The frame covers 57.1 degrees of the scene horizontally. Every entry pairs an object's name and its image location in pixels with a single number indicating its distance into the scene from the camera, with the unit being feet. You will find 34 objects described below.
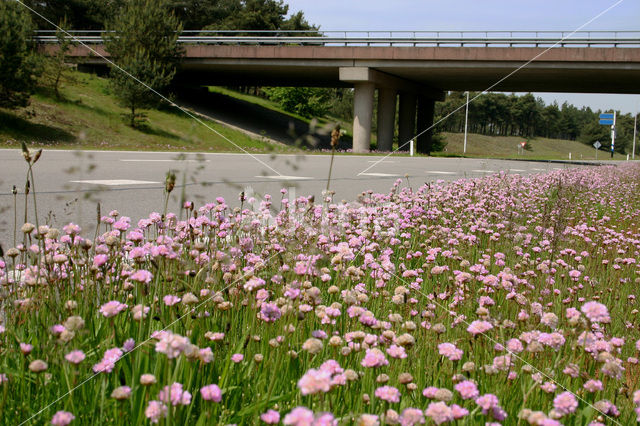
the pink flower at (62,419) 3.54
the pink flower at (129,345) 4.86
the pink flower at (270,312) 5.87
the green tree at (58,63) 92.38
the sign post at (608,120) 268.70
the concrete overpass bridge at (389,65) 104.99
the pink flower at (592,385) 5.33
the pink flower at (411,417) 3.85
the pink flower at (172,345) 3.78
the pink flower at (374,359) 4.40
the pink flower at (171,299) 5.64
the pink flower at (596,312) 4.66
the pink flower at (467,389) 4.58
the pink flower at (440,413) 3.85
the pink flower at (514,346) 6.10
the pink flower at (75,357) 4.13
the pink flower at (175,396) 3.94
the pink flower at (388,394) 4.21
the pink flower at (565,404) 4.39
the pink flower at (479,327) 5.69
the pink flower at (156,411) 3.84
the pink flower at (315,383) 3.26
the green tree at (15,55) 75.15
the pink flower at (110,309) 4.87
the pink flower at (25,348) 4.75
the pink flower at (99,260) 6.45
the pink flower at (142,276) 5.48
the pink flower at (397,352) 5.00
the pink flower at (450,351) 5.10
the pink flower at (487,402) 4.32
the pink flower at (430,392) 4.44
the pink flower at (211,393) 3.92
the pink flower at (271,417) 3.65
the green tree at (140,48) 61.98
